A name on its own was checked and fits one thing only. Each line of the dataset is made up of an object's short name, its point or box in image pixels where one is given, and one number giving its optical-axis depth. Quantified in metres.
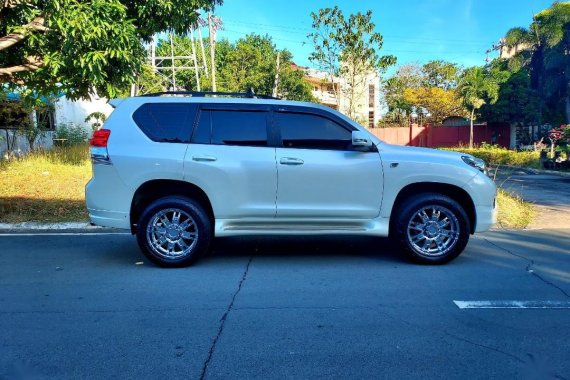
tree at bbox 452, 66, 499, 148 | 34.91
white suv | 5.95
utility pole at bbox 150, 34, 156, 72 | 25.92
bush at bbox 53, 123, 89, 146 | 19.55
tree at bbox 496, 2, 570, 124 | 34.28
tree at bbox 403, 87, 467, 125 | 48.79
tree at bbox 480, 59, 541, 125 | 35.28
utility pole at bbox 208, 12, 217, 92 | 27.23
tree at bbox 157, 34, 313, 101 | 40.62
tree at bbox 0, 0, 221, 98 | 7.01
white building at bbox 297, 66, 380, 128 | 52.02
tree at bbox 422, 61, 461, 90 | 50.84
